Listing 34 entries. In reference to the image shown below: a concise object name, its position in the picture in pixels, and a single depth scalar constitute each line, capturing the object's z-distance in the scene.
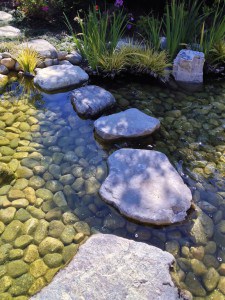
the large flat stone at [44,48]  3.72
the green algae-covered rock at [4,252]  1.78
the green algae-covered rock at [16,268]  1.71
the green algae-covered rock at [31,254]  1.79
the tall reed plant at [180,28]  3.66
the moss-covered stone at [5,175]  2.25
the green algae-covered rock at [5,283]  1.64
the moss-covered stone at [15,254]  1.80
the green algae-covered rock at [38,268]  1.72
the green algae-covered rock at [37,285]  1.64
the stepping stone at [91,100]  2.99
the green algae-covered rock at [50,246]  1.84
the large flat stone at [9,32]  4.22
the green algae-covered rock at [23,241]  1.85
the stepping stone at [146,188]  1.99
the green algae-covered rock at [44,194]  2.16
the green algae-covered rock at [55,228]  1.94
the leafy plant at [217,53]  3.77
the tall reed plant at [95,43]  3.46
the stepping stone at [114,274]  1.48
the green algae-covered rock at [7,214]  1.99
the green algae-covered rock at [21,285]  1.64
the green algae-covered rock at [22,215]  2.01
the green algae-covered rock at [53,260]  1.77
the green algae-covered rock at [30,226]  1.94
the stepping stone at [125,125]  2.67
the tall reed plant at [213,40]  3.70
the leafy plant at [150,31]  3.74
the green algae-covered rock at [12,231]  1.89
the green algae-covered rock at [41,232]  1.90
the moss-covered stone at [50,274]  1.70
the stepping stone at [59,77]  3.31
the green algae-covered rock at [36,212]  2.04
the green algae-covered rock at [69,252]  1.80
